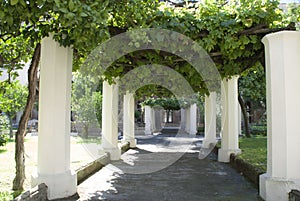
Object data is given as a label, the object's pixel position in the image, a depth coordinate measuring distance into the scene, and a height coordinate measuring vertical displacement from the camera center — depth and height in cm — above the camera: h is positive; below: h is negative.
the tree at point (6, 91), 550 +44
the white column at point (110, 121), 860 -24
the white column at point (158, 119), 2655 -62
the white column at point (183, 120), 2631 -66
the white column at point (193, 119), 2080 -46
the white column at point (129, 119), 1234 -26
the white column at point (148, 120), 2119 -52
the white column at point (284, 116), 407 -5
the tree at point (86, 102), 1605 +63
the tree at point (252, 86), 1433 +135
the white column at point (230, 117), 790 -12
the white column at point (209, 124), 1123 -46
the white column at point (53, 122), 428 -13
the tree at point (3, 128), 888 -51
